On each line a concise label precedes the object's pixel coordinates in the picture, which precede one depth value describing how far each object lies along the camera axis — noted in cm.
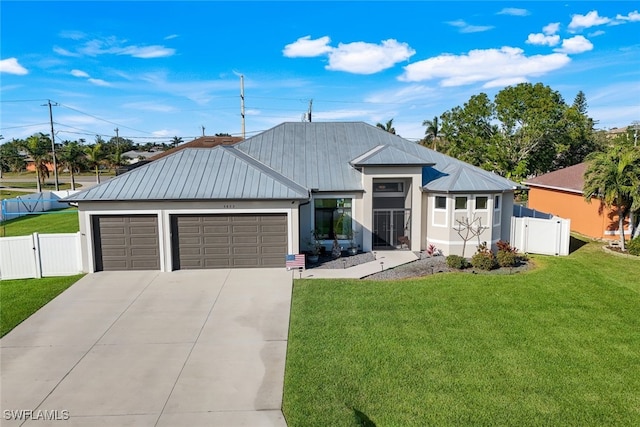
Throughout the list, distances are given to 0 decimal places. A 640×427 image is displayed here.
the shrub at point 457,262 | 1555
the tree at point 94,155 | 4691
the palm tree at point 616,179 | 1764
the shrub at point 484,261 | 1538
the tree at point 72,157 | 4485
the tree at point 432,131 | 5484
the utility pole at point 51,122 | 4099
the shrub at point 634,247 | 1783
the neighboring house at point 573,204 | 2156
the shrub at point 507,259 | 1570
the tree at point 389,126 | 5866
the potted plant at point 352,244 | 1786
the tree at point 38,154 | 4253
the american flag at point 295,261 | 1538
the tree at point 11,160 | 6719
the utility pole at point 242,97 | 3525
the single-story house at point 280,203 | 1549
